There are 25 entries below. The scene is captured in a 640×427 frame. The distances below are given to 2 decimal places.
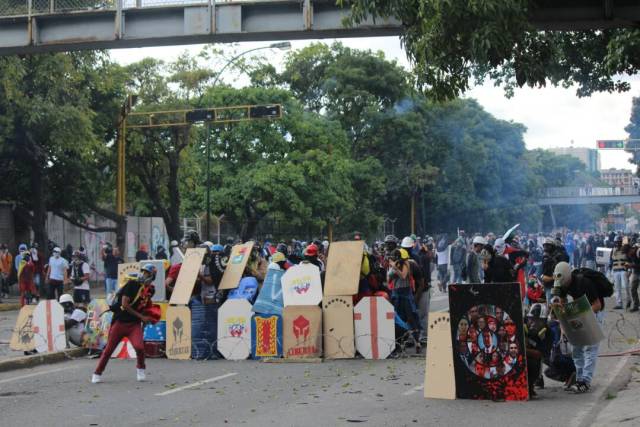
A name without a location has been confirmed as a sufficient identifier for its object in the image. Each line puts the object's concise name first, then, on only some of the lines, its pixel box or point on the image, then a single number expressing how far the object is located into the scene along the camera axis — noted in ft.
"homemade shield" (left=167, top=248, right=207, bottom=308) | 49.62
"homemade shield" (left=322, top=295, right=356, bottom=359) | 47.73
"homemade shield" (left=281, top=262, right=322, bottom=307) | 48.67
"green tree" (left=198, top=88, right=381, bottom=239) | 151.43
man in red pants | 40.63
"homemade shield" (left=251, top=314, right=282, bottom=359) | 47.88
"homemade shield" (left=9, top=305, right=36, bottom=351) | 50.88
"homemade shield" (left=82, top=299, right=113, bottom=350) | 51.21
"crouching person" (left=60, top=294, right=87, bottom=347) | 52.04
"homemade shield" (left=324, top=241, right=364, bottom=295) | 48.08
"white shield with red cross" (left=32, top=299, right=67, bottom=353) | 50.83
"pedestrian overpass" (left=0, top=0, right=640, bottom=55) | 58.65
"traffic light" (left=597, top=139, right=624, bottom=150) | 170.28
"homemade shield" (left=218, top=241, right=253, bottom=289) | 50.80
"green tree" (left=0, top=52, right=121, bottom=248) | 98.43
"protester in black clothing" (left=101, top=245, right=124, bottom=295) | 80.74
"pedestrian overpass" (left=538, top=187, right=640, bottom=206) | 360.89
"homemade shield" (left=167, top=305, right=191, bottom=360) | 49.29
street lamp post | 112.37
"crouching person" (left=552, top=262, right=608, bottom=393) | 33.94
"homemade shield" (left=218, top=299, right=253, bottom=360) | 48.62
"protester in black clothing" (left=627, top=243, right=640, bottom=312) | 69.97
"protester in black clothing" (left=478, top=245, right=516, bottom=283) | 46.60
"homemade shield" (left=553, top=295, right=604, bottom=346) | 33.30
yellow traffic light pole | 109.19
